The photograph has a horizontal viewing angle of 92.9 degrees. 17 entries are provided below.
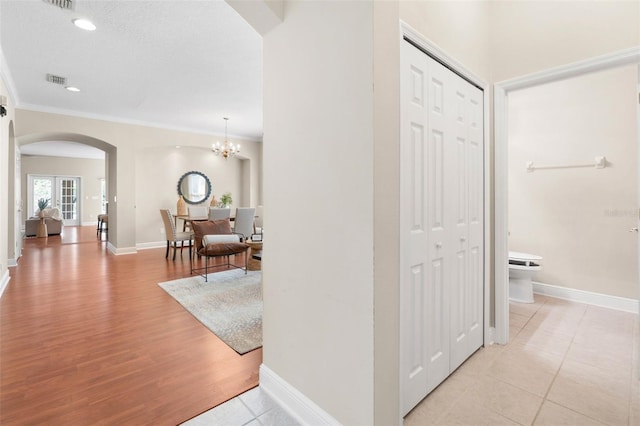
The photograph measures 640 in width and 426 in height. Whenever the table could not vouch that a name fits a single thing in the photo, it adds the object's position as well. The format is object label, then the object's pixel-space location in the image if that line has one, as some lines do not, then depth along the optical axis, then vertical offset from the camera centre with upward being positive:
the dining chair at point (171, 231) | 5.67 -0.39
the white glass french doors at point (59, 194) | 11.36 +0.69
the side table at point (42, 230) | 8.84 -0.54
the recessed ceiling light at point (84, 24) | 2.83 +1.78
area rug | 2.67 -1.04
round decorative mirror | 7.78 +0.62
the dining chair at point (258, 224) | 7.01 -0.32
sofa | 8.89 -0.36
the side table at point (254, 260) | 4.54 -0.78
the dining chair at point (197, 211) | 6.97 -0.01
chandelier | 6.46 +1.34
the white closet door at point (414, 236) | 1.59 -0.14
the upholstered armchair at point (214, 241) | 4.39 -0.45
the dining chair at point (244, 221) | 5.80 -0.20
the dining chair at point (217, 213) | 5.71 -0.05
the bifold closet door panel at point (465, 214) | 2.01 -0.03
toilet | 3.38 -0.75
